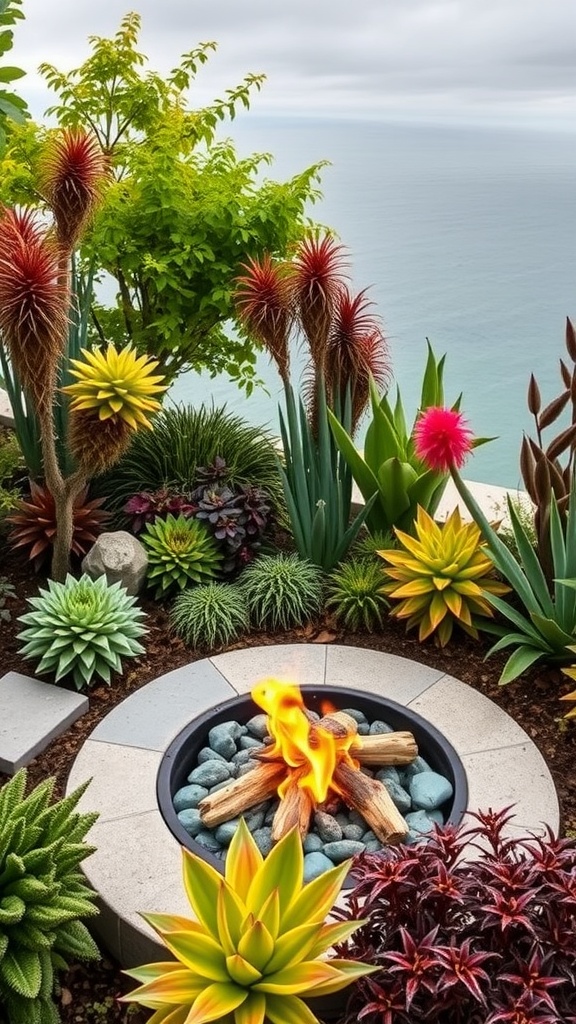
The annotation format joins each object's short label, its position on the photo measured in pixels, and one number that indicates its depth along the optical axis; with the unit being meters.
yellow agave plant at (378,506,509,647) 3.90
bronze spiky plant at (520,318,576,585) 3.80
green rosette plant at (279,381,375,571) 4.32
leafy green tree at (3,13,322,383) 4.84
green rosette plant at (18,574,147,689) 3.70
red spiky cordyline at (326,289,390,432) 4.32
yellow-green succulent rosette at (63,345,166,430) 3.52
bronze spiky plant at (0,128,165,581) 3.44
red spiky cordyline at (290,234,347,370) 3.96
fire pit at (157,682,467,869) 2.97
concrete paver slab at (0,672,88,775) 3.35
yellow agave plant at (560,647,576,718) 3.30
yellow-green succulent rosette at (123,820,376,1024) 2.01
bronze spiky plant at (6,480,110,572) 4.41
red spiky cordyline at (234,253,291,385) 4.03
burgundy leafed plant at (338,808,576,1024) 1.97
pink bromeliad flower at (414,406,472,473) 3.38
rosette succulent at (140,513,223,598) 4.30
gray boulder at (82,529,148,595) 4.15
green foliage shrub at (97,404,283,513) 4.93
